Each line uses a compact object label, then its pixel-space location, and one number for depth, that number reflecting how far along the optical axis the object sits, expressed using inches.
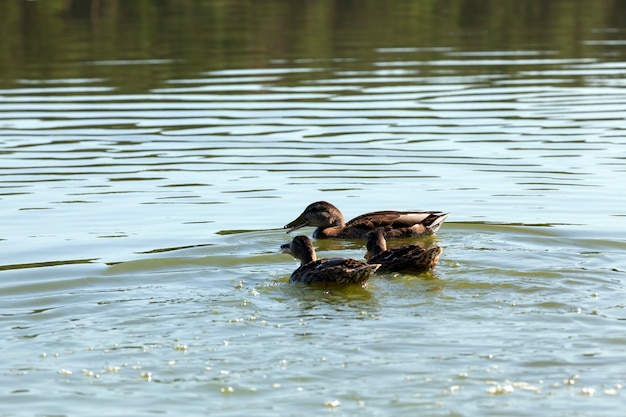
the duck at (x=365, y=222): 559.5
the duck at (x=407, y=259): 475.8
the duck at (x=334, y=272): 455.2
